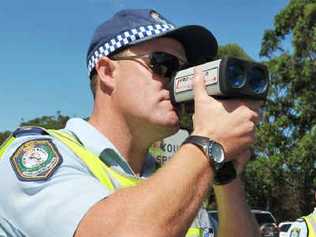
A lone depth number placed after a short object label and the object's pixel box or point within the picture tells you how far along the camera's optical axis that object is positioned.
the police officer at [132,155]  1.76
